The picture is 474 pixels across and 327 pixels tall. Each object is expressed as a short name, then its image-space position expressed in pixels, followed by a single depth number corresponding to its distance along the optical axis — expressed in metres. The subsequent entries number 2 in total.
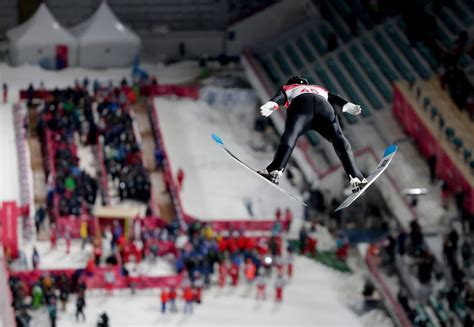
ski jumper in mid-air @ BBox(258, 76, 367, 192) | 34.00
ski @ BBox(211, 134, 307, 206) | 34.53
